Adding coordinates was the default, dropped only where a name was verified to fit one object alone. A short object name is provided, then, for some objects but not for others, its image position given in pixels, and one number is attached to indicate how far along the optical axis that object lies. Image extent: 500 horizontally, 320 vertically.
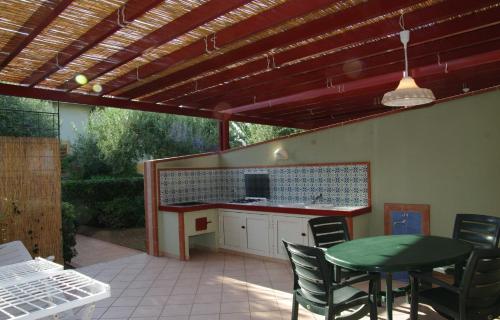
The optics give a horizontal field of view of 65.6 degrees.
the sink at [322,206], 5.31
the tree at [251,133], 13.85
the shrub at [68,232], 5.80
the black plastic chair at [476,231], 3.43
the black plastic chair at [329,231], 3.79
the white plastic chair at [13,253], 3.62
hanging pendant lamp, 2.86
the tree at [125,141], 10.33
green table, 2.68
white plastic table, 2.10
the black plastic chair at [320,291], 2.67
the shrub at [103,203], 9.76
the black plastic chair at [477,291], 2.41
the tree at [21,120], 8.55
